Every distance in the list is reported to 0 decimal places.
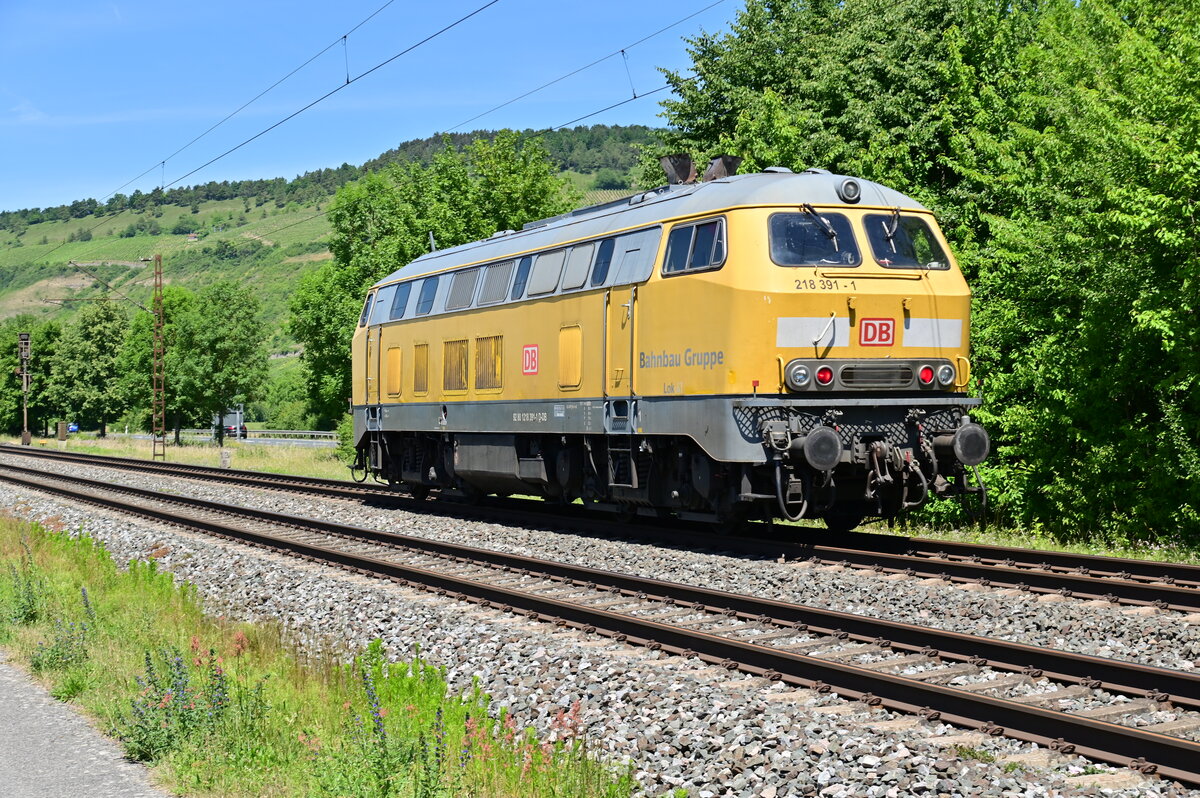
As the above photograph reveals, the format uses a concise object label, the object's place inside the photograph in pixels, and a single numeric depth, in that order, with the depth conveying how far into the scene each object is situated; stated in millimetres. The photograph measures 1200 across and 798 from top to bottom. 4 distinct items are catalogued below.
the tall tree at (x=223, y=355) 68062
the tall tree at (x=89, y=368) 89438
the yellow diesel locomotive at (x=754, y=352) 13312
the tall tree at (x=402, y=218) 38156
